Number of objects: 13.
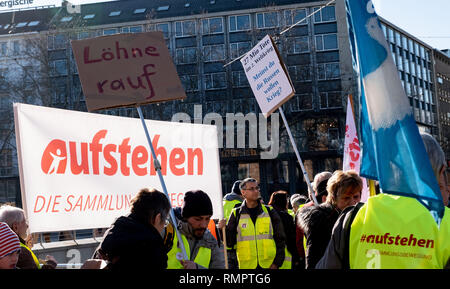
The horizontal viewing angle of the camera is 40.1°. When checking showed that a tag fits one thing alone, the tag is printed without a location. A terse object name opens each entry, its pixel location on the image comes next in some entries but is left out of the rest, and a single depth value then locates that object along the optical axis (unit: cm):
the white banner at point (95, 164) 466
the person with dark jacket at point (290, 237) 620
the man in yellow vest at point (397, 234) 244
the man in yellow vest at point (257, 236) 606
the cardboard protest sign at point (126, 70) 455
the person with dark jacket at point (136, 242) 285
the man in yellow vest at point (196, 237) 409
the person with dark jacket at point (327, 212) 377
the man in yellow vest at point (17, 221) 406
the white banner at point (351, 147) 671
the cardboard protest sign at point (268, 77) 648
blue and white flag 252
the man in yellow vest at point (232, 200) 816
